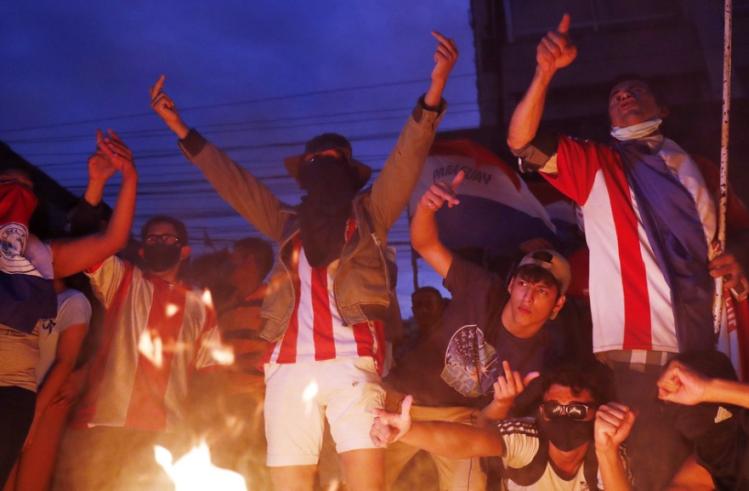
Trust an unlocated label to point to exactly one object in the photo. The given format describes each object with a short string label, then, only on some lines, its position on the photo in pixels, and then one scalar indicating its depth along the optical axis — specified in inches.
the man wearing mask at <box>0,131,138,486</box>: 141.4
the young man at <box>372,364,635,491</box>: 142.6
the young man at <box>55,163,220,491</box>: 173.0
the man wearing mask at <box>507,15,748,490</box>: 131.0
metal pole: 130.6
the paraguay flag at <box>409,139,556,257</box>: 261.1
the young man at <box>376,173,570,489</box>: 171.2
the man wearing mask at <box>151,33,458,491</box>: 140.0
